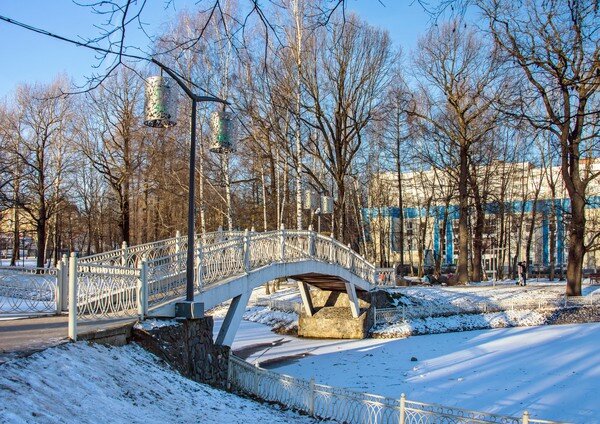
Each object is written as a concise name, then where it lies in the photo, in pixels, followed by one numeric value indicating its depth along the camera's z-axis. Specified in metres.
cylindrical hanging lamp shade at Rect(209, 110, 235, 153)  9.05
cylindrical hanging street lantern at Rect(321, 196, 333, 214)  23.98
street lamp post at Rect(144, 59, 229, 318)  8.02
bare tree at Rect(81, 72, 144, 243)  28.33
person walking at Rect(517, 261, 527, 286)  30.54
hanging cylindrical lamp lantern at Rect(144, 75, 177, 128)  8.01
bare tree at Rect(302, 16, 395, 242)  27.19
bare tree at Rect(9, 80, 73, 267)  30.92
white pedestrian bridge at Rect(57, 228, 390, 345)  8.98
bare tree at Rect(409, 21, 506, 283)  29.16
